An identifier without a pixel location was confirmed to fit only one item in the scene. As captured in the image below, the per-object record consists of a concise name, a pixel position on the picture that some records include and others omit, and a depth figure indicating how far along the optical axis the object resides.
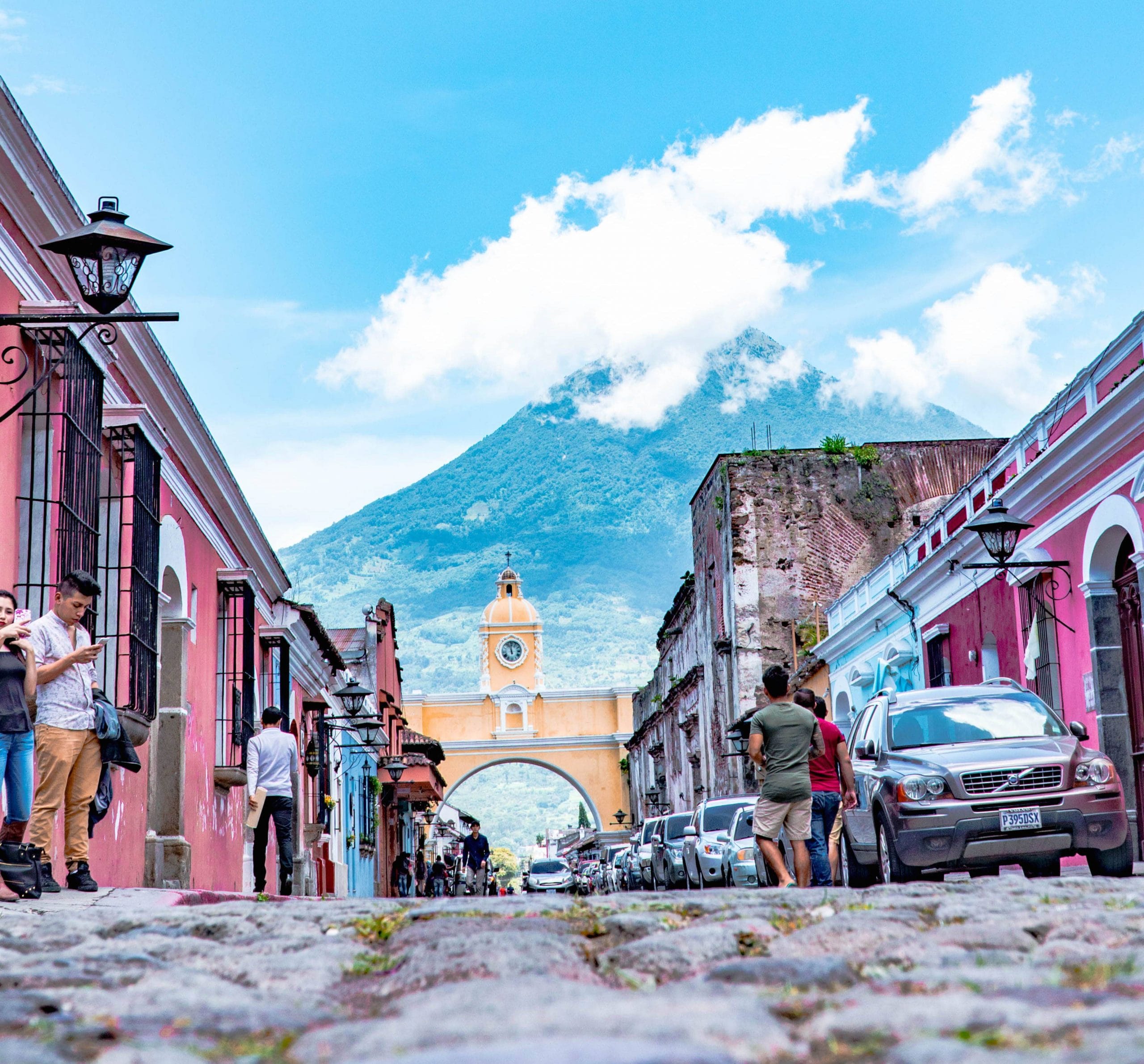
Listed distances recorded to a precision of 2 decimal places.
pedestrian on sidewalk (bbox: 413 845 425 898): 48.50
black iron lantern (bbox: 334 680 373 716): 21.45
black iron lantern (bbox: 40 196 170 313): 8.08
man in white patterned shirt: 8.10
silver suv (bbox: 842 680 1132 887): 9.73
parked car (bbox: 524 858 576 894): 44.34
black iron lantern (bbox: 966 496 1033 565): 14.38
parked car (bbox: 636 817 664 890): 27.89
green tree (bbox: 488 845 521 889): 140.25
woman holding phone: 7.63
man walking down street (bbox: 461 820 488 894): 31.30
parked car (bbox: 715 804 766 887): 18.19
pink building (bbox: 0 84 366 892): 9.38
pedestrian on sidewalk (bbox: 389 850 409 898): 34.88
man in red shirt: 10.48
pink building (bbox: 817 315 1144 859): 13.98
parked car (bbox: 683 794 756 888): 19.17
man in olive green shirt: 9.98
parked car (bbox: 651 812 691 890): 21.92
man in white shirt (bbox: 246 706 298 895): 12.40
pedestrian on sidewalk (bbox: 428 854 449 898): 37.69
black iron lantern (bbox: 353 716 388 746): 22.95
